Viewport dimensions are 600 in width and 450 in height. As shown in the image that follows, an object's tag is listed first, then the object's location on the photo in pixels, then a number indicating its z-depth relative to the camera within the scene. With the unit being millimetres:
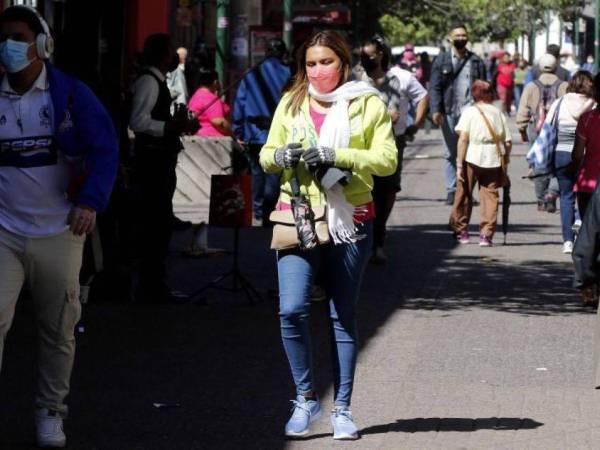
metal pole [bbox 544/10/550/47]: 75875
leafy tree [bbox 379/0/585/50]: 52719
